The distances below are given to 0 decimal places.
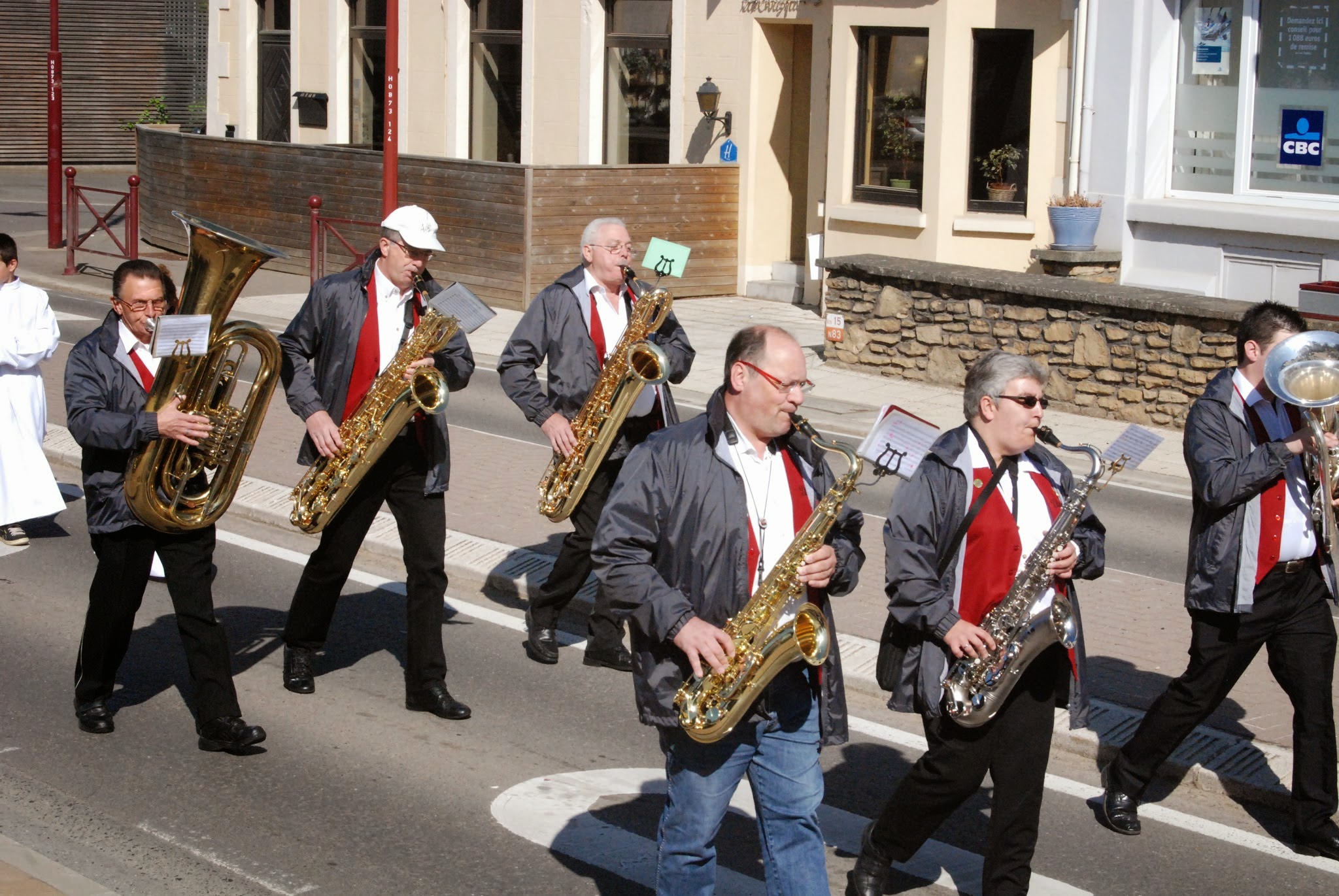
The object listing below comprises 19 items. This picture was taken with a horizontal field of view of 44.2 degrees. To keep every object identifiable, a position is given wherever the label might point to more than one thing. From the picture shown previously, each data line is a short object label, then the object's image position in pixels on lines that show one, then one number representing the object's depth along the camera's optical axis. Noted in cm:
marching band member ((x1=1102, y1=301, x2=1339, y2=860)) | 557
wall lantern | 2073
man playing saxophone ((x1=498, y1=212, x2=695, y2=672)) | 736
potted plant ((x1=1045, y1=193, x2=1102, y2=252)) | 1694
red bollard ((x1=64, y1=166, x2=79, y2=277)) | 2153
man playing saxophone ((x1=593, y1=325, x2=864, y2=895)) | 442
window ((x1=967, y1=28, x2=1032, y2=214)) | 1797
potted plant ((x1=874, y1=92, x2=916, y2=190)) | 1886
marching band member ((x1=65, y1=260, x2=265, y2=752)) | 611
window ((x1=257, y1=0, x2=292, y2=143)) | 2844
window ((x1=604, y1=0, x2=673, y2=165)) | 2211
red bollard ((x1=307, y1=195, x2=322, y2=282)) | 1986
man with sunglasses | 486
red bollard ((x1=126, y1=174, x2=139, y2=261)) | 2117
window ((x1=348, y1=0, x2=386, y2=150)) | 2659
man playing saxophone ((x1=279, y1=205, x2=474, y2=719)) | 664
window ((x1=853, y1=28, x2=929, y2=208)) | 1870
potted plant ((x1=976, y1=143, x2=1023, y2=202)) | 1809
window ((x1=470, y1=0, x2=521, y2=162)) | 2416
